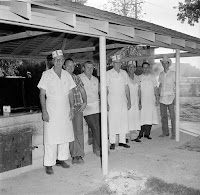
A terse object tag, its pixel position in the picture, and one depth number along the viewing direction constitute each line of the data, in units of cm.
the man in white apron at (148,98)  781
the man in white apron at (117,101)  653
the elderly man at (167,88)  782
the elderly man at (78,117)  554
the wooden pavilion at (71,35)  347
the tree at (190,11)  2339
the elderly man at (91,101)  599
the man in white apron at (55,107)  494
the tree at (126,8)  2556
